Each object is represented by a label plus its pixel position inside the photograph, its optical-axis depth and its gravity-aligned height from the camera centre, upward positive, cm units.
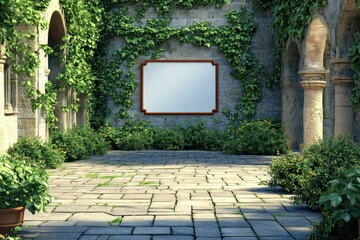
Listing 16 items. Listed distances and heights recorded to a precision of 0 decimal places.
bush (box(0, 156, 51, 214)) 461 -67
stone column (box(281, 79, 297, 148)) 1484 -10
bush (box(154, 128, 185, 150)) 1558 -93
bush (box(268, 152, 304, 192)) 721 -83
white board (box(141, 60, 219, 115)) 1634 +50
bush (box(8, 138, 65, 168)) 1004 -82
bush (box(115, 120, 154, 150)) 1552 -83
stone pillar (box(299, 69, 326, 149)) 1180 -2
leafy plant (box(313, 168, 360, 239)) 398 -72
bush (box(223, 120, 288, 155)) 1384 -86
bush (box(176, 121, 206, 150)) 1573 -80
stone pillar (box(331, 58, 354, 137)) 980 +14
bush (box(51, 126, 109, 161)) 1195 -82
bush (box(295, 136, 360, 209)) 609 -65
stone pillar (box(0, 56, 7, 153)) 927 -6
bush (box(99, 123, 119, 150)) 1576 -78
